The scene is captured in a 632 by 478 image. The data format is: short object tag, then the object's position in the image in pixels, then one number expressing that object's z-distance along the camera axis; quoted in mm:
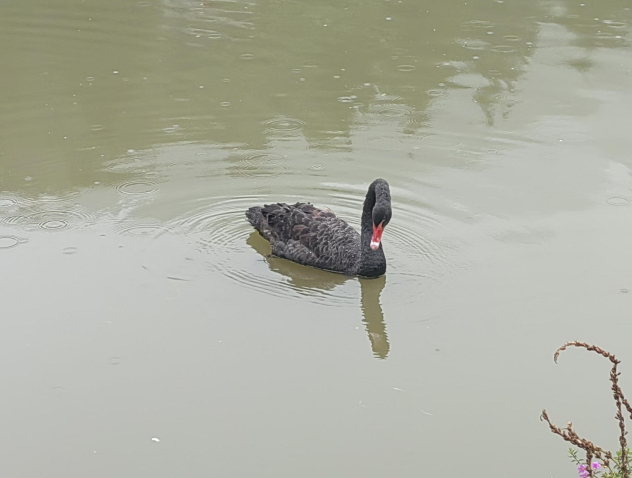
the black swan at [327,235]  11234
